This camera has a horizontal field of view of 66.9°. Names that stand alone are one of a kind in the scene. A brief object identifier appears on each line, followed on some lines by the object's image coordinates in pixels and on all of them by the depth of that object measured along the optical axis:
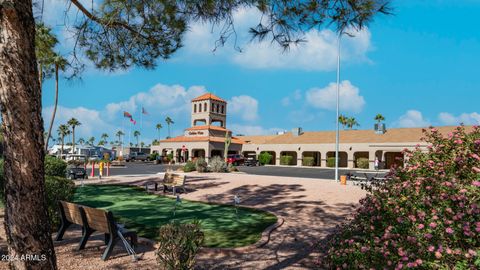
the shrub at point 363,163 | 42.06
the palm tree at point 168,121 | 122.60
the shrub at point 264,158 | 49.59
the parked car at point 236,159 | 44.19
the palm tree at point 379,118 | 62.94
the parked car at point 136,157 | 56.38
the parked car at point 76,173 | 20.36
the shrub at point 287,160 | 48.84
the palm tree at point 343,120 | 75.39
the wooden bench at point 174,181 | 14.44
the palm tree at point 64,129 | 86.29
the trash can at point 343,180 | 18.49
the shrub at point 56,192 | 7.90
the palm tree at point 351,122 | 77.25
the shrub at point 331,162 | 44.56
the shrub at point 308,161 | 47.16
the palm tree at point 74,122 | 82.95
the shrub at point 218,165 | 26.82
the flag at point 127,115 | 52.41
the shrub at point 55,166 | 14.36
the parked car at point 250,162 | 45.19
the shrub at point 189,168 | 26.77
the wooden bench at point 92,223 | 6.00
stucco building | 42.22
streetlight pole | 23.42
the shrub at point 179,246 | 4.70
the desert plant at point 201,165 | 25.71
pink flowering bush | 3.19
